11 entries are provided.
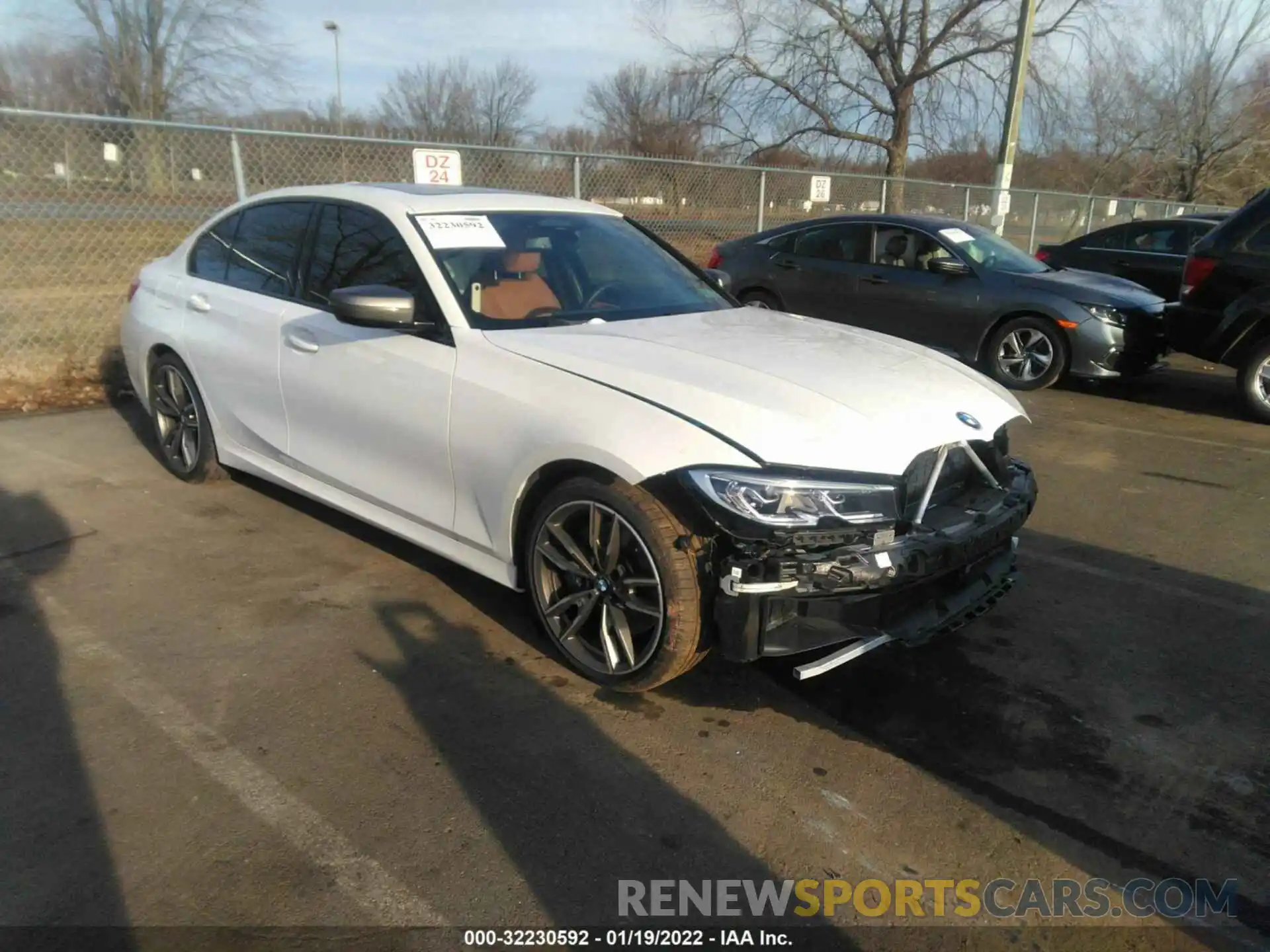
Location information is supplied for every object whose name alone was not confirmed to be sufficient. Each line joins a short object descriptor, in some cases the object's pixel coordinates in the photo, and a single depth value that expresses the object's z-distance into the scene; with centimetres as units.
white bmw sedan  287
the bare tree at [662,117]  2552
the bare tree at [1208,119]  2666
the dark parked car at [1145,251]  1162
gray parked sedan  798
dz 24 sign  823
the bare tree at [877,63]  2425
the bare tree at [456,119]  2358
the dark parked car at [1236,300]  724
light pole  2049
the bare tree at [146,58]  3058
